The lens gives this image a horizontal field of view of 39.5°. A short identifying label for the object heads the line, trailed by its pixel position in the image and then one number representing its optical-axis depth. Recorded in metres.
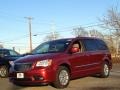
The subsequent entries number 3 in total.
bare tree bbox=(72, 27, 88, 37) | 35.82
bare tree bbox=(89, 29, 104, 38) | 29.52
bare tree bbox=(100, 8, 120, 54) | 24.14
